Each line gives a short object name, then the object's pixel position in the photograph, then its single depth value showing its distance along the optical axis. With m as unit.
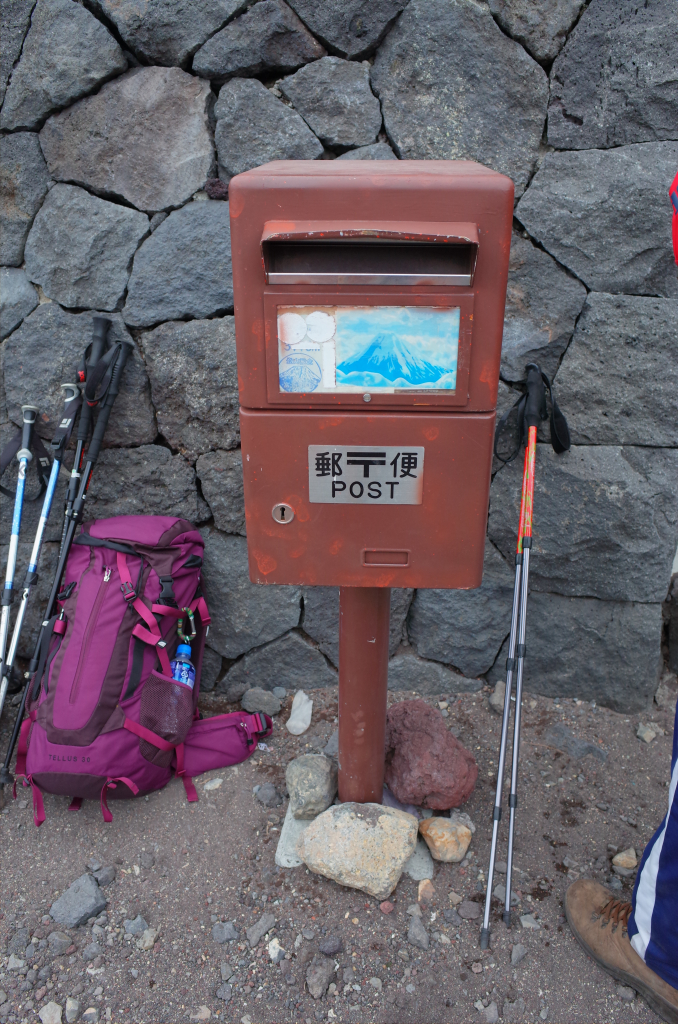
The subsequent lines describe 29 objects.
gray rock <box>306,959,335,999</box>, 1.69
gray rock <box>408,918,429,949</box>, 1.79
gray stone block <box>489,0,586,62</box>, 2.06
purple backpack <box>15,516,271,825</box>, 2.12
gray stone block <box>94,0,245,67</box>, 2.13
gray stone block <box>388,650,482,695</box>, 2.70
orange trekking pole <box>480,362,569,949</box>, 1.83
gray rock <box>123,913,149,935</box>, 1.86
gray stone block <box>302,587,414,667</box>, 2.62
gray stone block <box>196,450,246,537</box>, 2.50
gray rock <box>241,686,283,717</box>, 2.65
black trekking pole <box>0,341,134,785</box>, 2.27
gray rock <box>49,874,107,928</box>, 1.89
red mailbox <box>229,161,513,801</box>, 1.28
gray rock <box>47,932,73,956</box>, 1.81
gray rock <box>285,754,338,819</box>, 2.07
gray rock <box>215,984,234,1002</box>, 1.70
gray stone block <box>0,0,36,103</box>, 2.21
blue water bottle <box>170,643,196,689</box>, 2.35
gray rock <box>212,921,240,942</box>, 1.83
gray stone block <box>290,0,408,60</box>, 2.10
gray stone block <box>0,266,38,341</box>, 2.44
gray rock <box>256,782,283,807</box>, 2.25
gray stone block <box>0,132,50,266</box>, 2.34
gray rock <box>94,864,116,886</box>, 2.01
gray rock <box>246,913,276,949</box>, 1.82
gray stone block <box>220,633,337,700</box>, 2.70
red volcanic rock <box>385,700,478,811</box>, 2.06
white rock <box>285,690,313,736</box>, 2.57
